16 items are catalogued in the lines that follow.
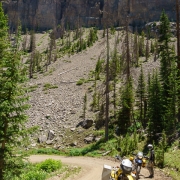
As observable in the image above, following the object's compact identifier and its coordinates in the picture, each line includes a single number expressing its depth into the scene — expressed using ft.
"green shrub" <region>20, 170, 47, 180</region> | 40.67
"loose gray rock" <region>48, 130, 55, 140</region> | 90.10
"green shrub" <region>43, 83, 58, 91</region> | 149.89
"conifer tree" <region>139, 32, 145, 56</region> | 236.69
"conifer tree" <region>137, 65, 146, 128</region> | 97.45
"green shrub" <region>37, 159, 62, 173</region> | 49.73
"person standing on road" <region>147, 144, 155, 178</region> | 37.72
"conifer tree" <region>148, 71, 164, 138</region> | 64.90
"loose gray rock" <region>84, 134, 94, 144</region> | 81.74
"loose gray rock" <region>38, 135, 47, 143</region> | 88.69
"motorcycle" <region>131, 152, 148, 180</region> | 34.17
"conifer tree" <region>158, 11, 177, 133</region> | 93.61
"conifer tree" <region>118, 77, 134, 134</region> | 78.84
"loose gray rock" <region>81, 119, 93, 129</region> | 93.00
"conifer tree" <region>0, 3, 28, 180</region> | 31.53
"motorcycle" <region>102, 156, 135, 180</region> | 22.48
